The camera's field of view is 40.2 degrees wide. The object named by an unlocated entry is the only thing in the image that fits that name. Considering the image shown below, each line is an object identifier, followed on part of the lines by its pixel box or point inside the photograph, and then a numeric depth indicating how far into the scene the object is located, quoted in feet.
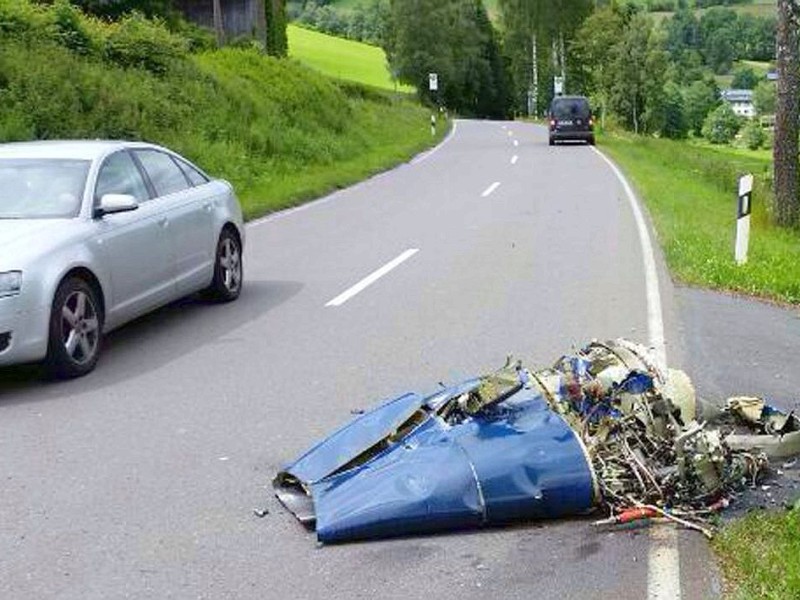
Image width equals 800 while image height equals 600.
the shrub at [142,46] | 78.18
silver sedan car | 23.07
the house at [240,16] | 145.07
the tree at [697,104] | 260.42
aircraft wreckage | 15.34
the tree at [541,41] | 248.11
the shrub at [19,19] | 67.62
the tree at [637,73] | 196.85
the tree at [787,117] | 47.39
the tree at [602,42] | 204.54
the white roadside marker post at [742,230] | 38.42
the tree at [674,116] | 236.63
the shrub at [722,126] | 217.77
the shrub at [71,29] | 72.49
